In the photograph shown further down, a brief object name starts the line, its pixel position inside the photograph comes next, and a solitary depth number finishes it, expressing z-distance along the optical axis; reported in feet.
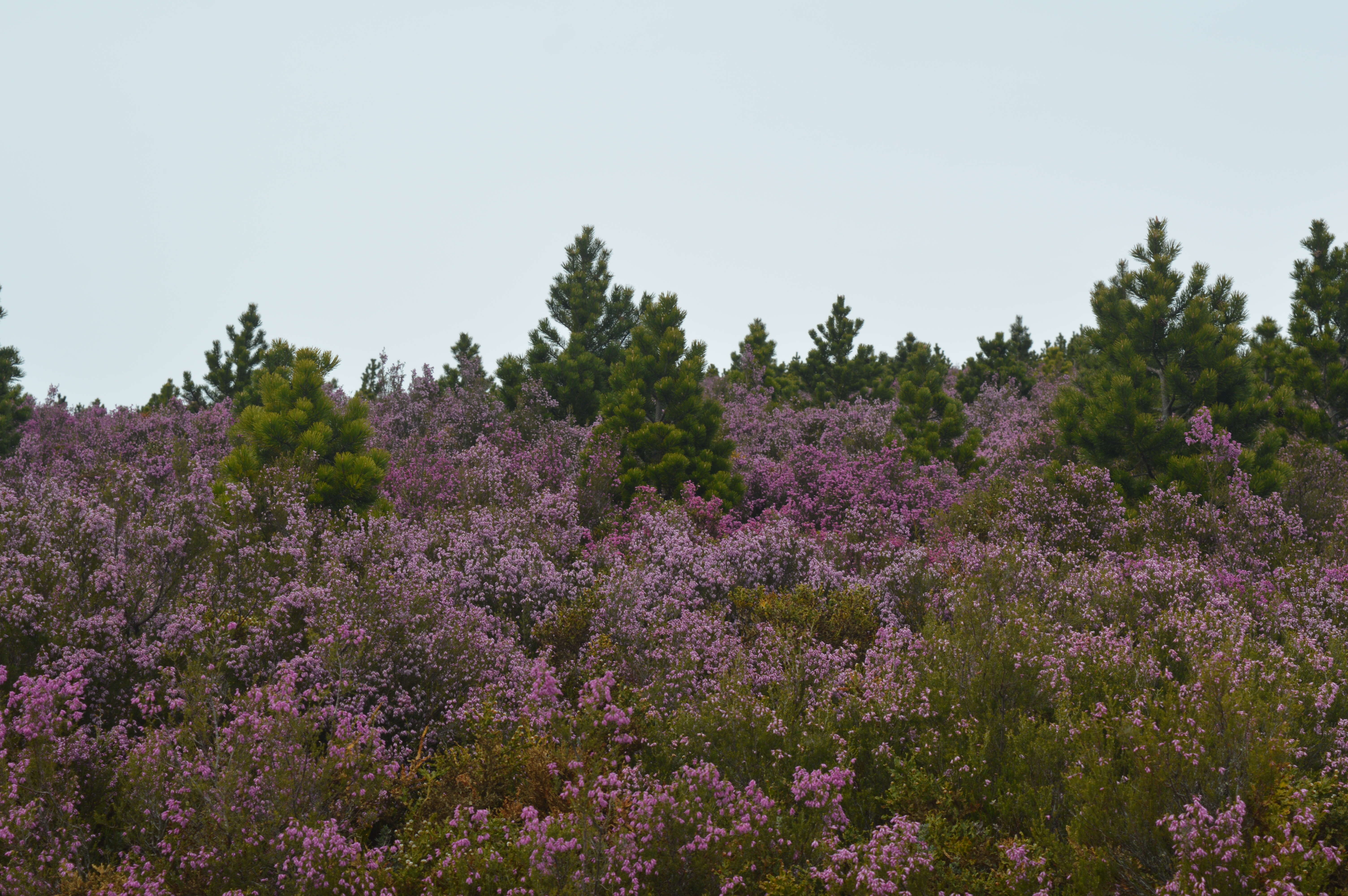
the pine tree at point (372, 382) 143.95
